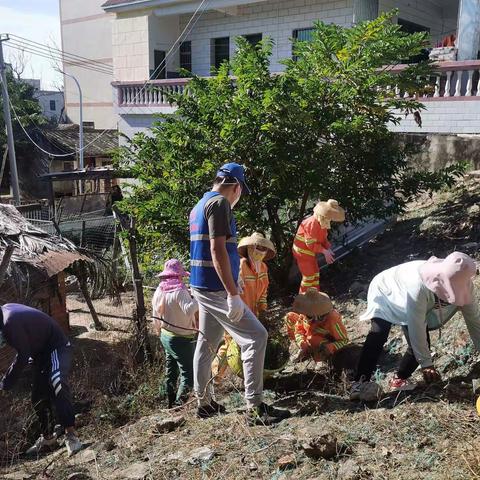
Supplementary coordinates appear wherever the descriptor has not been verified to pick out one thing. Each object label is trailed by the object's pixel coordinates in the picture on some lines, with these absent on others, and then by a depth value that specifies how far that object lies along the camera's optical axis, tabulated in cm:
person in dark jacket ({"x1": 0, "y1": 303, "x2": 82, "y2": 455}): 428
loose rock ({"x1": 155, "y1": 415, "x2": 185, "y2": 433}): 396
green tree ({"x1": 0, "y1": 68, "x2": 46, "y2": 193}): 2416
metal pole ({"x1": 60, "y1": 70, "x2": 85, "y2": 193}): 2172
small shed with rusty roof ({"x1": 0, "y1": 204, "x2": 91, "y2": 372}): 707
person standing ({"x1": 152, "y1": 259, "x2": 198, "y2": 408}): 458
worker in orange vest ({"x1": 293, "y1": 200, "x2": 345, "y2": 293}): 548
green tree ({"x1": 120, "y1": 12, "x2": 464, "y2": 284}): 618
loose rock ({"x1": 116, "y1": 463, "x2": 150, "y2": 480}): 335
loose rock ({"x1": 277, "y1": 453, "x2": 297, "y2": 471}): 304
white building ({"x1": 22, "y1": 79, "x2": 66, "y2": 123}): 4332
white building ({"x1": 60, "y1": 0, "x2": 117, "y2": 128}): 2994
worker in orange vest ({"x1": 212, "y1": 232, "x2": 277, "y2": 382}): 492
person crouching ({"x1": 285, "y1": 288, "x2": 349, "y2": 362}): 459
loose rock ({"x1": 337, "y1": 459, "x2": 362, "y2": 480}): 280
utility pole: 1712
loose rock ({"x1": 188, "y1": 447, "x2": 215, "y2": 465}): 331
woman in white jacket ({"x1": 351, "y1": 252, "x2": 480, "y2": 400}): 322
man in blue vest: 349
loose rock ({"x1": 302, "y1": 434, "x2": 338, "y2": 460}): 301
